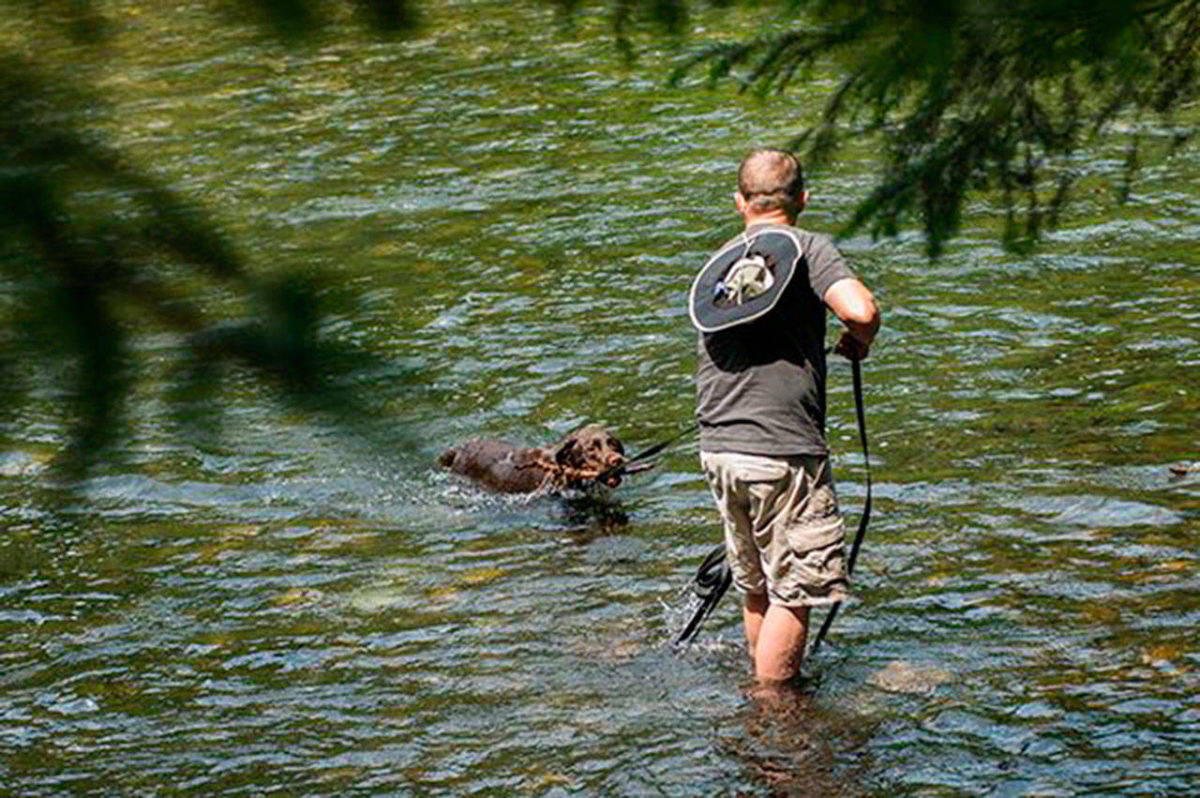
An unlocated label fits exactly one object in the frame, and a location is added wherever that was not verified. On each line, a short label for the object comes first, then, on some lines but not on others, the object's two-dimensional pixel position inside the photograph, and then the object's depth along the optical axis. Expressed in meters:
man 13.34
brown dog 18.80
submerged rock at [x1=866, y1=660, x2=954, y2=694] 14.31
